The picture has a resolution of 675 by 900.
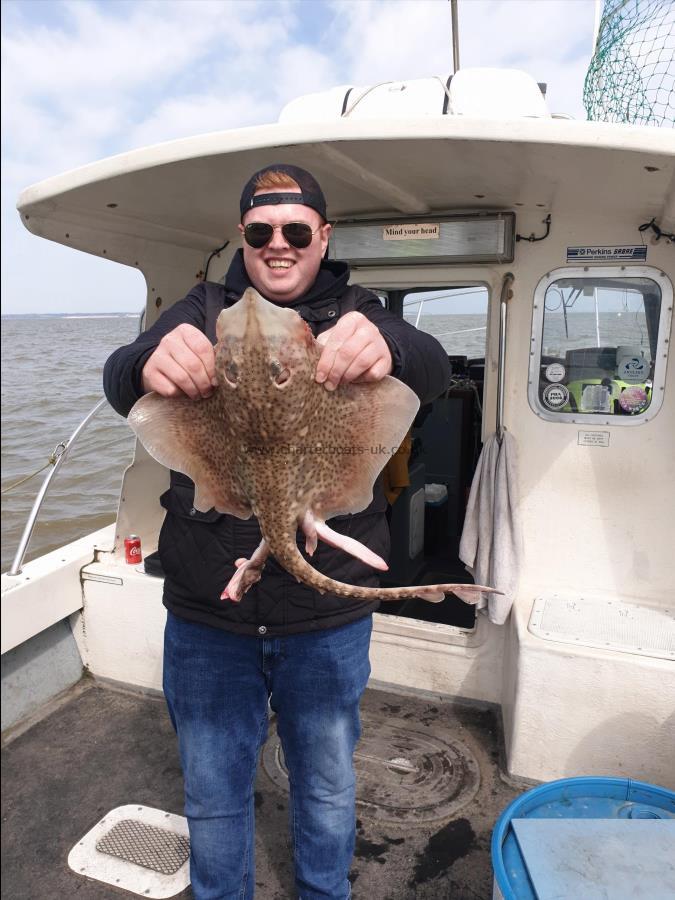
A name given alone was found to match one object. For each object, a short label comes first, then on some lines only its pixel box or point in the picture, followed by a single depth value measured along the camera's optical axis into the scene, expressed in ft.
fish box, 7.56
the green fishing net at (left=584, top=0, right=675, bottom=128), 12.60
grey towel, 13.69
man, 7.00
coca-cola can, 15.76
